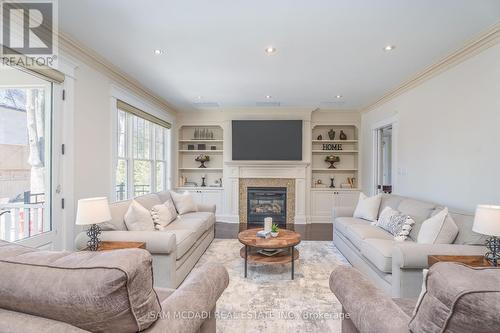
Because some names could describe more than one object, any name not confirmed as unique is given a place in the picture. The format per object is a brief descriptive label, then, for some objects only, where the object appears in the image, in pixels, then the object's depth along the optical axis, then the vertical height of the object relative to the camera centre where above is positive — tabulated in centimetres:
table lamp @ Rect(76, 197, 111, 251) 218 -43
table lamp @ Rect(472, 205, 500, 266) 187 -44
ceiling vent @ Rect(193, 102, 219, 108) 551 +142
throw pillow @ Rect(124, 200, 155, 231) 283 -60
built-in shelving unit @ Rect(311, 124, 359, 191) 623 +31
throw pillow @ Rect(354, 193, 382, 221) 386 -64
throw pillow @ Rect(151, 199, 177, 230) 330 -66
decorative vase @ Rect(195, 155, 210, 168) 633 +21
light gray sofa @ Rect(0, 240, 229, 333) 79 -41
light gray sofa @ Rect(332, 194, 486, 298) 219 -83
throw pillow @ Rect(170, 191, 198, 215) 426 -62
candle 349 -79
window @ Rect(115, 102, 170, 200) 400 +23
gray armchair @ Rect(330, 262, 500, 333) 72 -43
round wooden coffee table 297 -93
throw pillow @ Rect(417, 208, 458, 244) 238 -59
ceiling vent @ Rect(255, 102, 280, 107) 543 +141
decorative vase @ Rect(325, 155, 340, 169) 620 +20
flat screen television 584 +65
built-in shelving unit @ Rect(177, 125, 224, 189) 641 +37
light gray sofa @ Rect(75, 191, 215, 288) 250 -82
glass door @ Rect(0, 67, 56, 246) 223 +7
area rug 210 -132
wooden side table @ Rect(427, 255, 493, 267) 201 -75
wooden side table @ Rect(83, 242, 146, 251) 234 -75
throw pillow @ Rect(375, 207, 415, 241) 292 -69
